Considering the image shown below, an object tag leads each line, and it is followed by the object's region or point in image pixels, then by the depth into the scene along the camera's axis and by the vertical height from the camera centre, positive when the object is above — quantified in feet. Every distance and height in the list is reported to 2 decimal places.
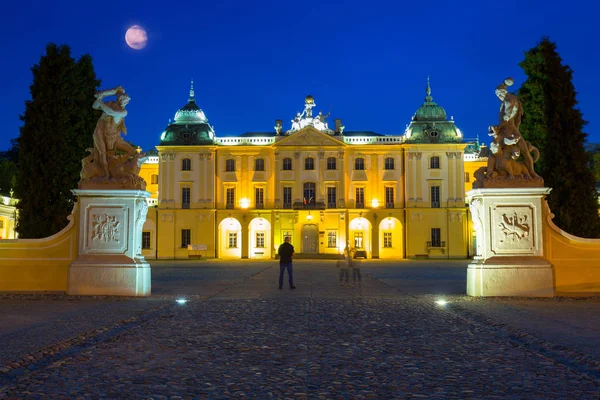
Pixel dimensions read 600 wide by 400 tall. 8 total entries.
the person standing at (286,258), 55.83 -0.92
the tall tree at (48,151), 62.03 +9.52
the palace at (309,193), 171.73 +14.91
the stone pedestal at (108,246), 44.62 +0.11
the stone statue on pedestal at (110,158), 45.34 +6.54
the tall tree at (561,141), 63.21 +10.80
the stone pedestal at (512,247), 43.91 +0.07
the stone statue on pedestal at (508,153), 44.83 +6.82
